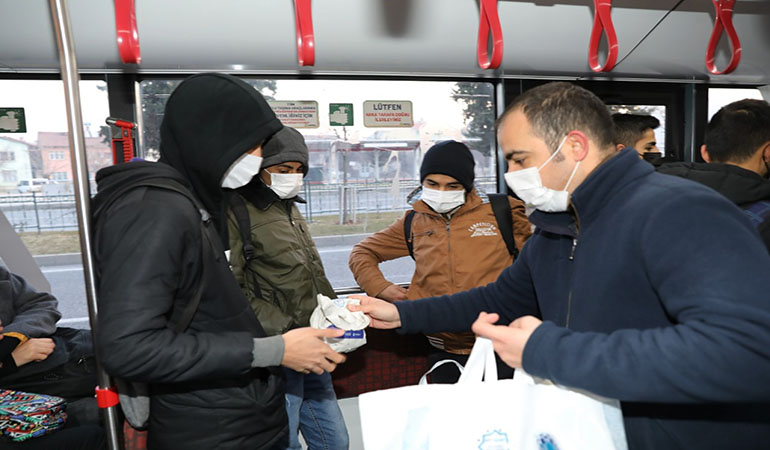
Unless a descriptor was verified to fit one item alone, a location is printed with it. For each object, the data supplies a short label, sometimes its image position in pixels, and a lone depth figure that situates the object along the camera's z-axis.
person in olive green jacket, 2.02
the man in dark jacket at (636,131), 3.02
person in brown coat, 2.50
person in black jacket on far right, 1.88
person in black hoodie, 1.12
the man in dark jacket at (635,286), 0.88
